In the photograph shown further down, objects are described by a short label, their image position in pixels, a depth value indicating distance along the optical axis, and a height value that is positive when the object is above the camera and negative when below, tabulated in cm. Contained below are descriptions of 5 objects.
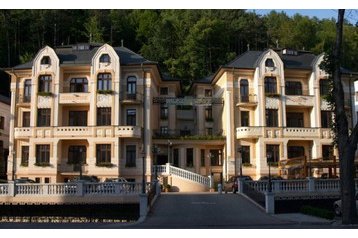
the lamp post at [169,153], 4898 +160
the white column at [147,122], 4616 +449
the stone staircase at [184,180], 4353 -93
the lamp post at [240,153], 4567 +160
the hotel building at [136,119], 4553 +485
